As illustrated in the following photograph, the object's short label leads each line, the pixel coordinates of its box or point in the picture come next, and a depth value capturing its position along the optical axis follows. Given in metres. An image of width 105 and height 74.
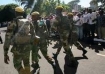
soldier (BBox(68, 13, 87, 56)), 3.55
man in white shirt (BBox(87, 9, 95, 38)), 5.12
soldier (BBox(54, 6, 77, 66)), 3.09
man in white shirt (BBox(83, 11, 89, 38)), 5.25
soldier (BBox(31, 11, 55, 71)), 2.82
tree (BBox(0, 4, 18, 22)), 21.59
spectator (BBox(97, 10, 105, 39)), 4.70
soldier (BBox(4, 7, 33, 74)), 2.07
